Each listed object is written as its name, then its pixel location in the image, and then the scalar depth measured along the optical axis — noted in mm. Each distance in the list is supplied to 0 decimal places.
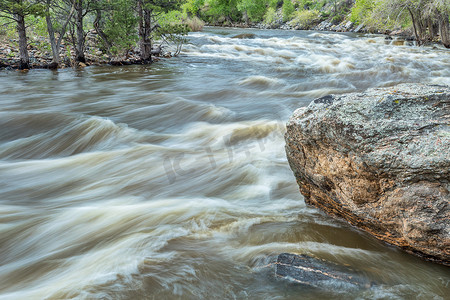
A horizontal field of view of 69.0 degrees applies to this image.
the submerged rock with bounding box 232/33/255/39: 22461
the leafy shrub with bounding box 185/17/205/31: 28188
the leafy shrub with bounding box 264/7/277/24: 48656
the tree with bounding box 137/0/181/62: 11445
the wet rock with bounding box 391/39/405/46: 17719
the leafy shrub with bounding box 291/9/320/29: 39062
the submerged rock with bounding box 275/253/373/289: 2072
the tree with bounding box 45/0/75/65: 10215
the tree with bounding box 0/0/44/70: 8961
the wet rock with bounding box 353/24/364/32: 28242
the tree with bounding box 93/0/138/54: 11047
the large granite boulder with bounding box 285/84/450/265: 2096
